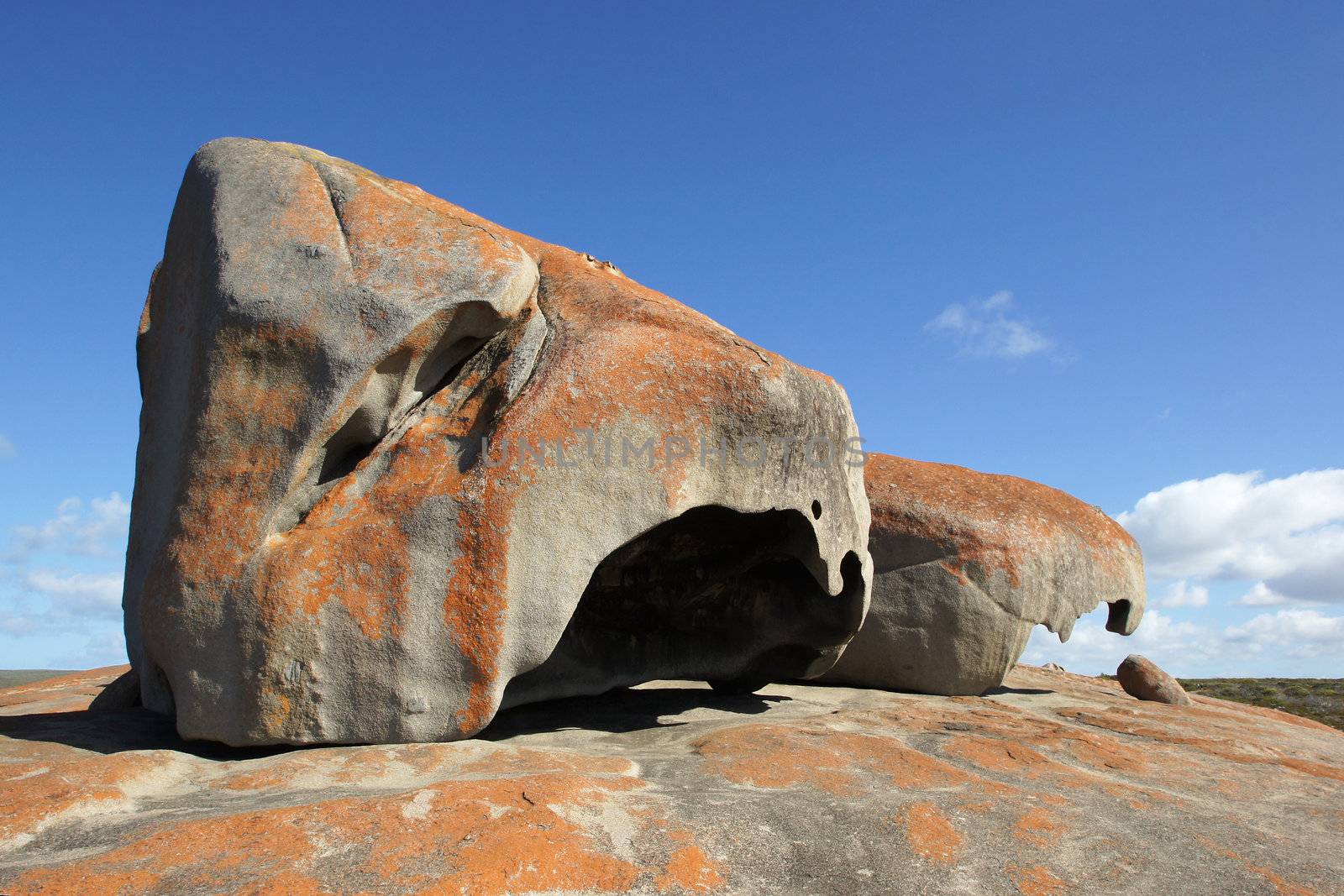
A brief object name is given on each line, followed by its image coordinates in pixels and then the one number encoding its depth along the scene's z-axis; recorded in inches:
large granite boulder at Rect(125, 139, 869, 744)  194.1
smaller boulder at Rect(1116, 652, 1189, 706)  374.3
